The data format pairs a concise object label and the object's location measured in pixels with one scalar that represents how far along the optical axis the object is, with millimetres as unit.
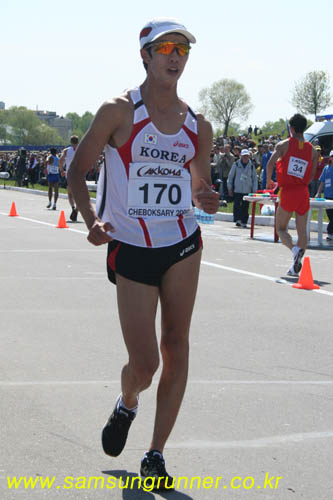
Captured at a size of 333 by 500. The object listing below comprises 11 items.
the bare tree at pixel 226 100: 144375
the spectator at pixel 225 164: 27312
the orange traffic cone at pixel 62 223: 19886
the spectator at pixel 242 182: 22250
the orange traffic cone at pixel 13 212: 23656
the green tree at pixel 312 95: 95625
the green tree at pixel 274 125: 151125
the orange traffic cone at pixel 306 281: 11312
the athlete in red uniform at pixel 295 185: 12242
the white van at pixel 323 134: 27156
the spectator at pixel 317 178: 24867
